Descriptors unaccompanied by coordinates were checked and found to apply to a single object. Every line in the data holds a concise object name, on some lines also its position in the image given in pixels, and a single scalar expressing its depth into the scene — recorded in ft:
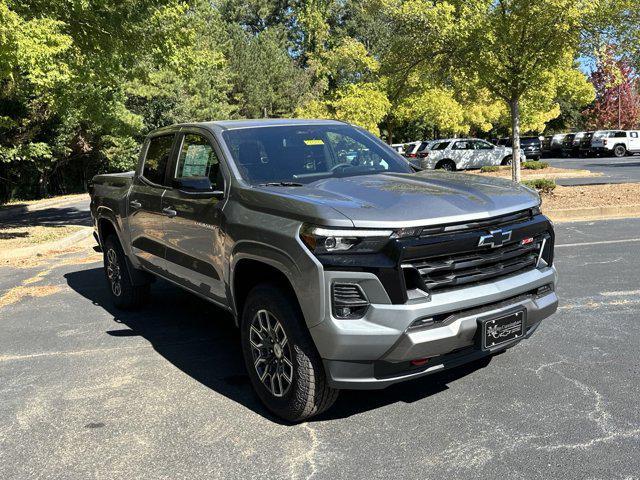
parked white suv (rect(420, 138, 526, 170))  95.40
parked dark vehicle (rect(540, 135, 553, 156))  151.10
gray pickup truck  10.43
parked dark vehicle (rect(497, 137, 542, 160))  126.82
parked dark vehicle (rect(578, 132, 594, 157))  129.42
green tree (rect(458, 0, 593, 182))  41.50
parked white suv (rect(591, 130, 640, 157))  125.08
